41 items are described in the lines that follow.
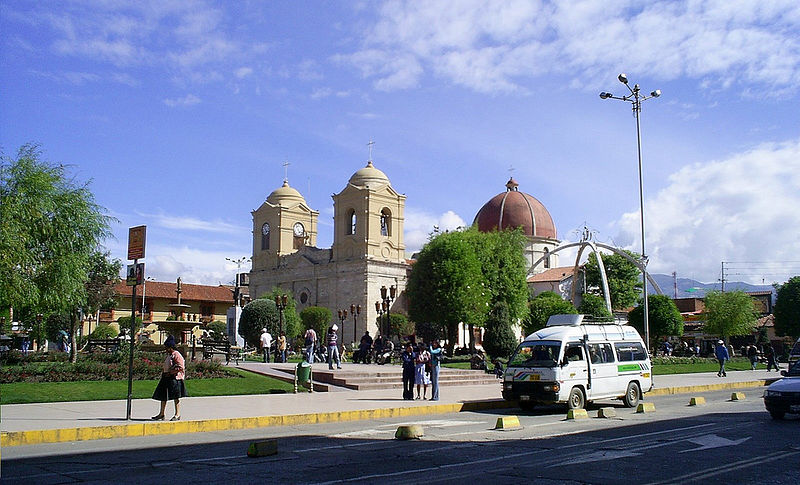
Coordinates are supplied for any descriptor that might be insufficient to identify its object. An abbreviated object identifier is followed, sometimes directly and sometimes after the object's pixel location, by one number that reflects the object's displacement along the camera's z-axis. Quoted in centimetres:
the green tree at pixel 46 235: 2255
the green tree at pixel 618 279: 7569
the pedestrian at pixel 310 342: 2651
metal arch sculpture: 5718
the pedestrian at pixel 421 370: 2067
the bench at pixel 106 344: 3016
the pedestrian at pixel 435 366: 2031
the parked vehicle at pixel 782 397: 1482
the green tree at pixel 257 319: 4494
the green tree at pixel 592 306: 4944
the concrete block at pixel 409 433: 1225
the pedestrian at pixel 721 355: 3209
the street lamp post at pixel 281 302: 3673
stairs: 2416
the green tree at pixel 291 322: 5838
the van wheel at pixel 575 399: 1707
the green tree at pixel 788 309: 6372
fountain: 2819
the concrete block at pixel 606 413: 1571
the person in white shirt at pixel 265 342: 3294
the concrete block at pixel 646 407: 1725
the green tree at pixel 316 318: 6406
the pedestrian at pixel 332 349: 2678
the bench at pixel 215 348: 2795
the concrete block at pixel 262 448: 1028
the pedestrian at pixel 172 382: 1416
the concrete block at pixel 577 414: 1547
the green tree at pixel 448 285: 4978
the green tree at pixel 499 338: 4156
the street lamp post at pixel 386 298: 3742
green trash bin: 2177
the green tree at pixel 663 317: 5219
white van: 1697
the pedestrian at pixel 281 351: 3244
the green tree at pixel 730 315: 5956
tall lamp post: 3334
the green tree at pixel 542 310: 5306
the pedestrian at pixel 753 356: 3978
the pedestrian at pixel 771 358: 3692
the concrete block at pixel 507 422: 1380
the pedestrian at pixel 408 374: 2048
